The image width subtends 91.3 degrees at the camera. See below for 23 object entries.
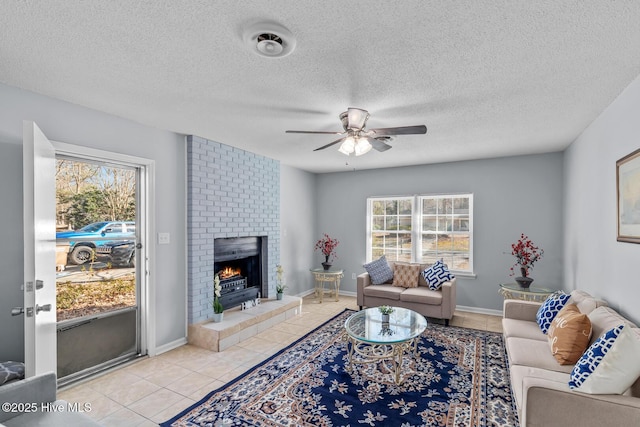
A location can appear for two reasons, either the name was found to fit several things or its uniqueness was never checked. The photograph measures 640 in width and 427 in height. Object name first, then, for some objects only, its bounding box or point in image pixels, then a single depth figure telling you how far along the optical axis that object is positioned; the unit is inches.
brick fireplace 148.8
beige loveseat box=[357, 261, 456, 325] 168.4
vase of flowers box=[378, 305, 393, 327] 128.6
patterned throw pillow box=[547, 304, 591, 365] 86.3
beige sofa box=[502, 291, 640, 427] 63.7
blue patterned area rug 90.0
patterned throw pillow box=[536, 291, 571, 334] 112.3
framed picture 88.0
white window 205.5
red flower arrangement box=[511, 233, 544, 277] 168.7
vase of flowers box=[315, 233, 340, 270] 233.6
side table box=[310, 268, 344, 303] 224.2
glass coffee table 111.3
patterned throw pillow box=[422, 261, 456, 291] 177.3
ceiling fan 106.6
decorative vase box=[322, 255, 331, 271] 230.4
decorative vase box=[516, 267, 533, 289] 164.9
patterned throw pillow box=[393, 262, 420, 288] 190.4
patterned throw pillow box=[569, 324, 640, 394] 65.7
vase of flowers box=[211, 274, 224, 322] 151.3
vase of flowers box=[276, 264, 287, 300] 192.1
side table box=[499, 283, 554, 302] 160.4
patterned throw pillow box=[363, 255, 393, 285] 195.9
